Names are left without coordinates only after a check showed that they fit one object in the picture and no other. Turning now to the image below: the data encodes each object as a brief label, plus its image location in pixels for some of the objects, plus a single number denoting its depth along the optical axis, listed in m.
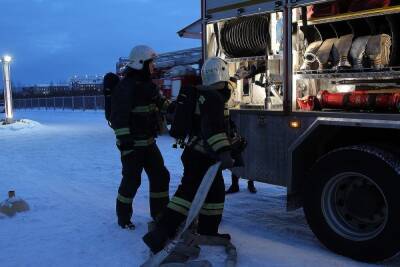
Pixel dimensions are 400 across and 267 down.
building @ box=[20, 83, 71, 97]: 50.08
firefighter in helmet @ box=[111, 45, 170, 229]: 4.72
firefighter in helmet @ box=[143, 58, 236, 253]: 3.94
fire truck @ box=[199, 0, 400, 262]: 3.78
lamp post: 21.64
